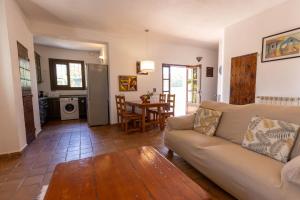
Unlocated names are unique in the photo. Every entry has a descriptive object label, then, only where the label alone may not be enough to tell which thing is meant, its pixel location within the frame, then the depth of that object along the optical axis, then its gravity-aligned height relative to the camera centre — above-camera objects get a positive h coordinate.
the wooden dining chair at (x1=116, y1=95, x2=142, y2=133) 3.86 -0.70
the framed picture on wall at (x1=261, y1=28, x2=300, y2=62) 2.68 +0.72
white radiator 2.71 -0.28
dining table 3.82 -0.61
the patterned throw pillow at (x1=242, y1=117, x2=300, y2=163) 1.39 -0.50
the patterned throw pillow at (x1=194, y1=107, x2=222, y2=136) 2.21 -0.52
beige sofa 1.09 -0.68
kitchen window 5.66 +0.48
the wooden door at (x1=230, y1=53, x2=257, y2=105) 3.42 +0.15
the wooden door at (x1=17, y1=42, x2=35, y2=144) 2.93 -0.06
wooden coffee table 0.98 -0.67
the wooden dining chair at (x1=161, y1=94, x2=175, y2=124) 4.29 -0.67
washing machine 5.41 -0.74
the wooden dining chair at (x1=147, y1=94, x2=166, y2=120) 4.47 -0.70
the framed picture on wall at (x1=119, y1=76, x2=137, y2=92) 4.72 +0.11
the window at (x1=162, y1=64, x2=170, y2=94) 5.49 +0.30
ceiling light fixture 4.14 +0.55
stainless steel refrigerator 4.39 -0.21
